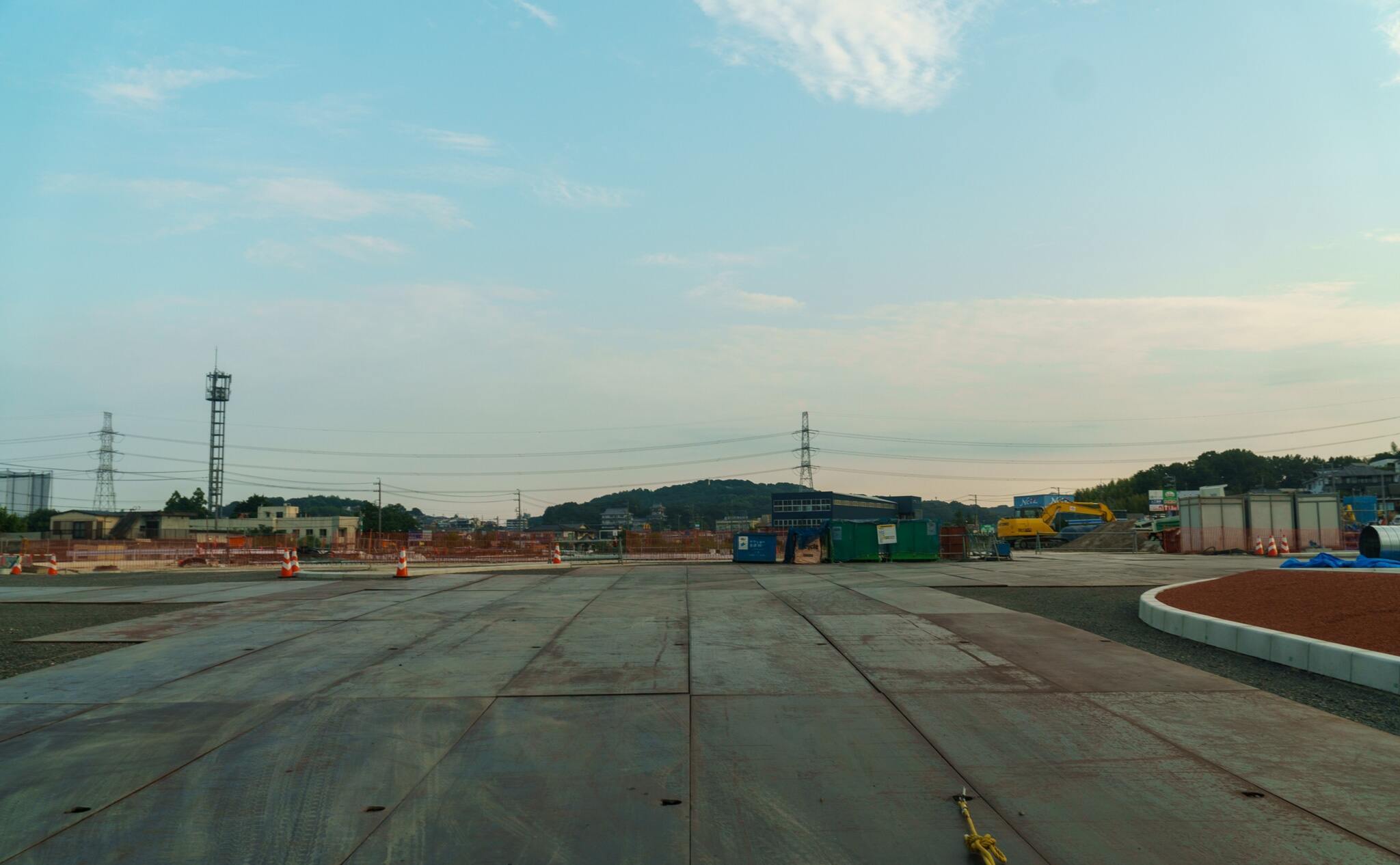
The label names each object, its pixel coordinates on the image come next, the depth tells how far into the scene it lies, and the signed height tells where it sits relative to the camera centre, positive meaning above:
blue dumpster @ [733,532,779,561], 35.66 -1.80
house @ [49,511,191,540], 91.50 -1.96
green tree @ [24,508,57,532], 107.50 -1.57
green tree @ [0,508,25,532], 87.69 -1.41
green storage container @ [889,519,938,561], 34.59 -1.61
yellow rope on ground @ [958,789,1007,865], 4.59 -1.92
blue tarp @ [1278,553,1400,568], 16.22 -1.21
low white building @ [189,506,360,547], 107.19 -2.49
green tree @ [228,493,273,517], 139.88 +0.37
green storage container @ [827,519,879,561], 34.75 -1.58
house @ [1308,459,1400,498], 106.81 +2.94
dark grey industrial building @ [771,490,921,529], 120.38 -0.51
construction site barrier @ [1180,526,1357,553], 41.06 -1.82
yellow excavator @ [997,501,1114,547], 59.50 -1.94
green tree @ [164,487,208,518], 138.88 +0.79
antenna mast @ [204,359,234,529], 81.44 +8.05
